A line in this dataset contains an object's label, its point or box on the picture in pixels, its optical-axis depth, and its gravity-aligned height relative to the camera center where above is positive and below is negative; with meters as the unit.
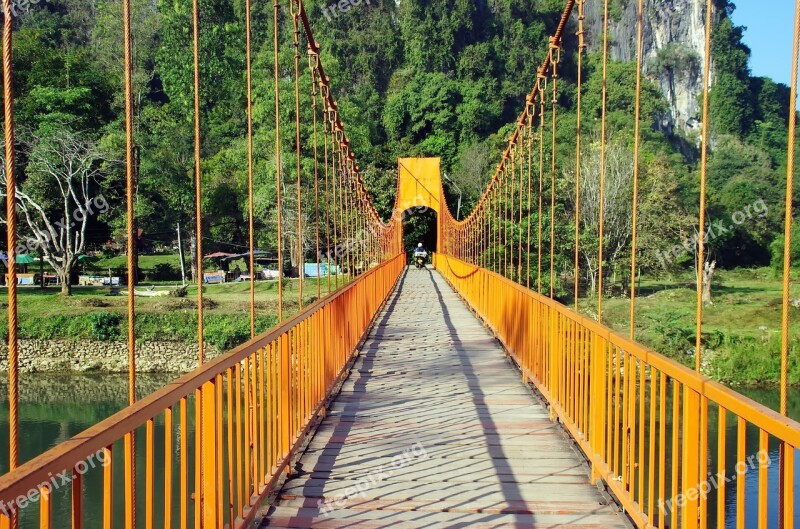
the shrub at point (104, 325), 25.16 -2.92
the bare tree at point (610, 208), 26.91 +0.85
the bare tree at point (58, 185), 25.67 +1.52
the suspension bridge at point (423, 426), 1.95 -0.97
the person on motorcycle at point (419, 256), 35.81 -1.03
